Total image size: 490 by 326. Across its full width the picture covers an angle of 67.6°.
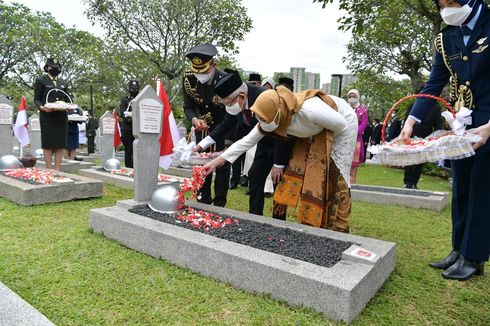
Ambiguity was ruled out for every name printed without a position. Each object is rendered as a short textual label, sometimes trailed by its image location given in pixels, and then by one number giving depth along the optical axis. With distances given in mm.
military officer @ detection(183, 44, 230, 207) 4289
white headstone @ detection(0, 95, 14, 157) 7008
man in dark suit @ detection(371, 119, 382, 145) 17897
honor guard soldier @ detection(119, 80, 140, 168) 8211
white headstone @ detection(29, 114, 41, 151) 10406
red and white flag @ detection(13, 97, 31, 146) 8051
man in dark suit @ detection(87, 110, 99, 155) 15711
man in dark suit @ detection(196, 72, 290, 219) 3453
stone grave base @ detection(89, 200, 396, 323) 2273
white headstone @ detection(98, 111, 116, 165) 8695
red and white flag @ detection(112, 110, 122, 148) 9143
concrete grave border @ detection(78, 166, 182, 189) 6714
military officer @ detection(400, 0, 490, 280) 2736
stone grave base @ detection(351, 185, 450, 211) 6003
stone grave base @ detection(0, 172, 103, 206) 4879
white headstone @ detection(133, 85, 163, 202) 4375
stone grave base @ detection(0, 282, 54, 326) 1812
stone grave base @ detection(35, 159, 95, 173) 8300
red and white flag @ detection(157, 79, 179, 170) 4895
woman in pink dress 6838
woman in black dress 6555
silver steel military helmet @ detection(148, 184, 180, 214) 3934
